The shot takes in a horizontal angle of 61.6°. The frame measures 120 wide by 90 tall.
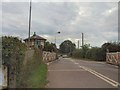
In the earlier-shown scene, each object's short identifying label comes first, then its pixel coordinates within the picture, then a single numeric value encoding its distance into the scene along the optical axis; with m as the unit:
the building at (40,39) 29.44
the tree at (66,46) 57.11
